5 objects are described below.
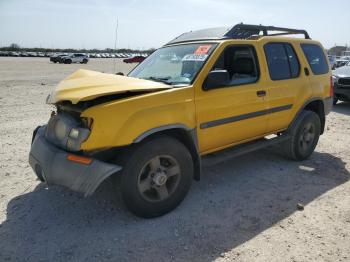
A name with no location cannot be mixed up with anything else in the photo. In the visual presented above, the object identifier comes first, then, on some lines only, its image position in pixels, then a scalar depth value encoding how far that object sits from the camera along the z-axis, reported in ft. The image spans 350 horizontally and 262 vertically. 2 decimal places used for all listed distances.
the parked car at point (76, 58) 146.02
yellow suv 10.91
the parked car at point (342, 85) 35.58
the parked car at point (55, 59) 144.25
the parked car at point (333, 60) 86.07
